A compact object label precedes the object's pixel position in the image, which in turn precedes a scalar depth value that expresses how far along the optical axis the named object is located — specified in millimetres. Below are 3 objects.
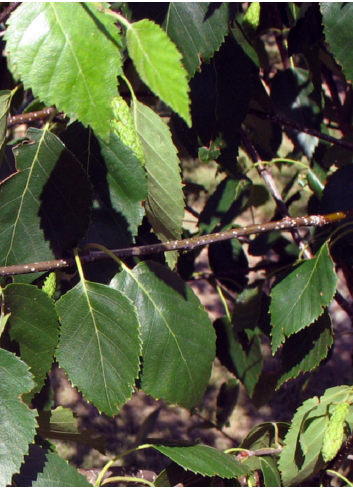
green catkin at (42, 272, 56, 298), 594
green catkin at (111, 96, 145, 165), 583
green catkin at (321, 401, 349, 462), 623
